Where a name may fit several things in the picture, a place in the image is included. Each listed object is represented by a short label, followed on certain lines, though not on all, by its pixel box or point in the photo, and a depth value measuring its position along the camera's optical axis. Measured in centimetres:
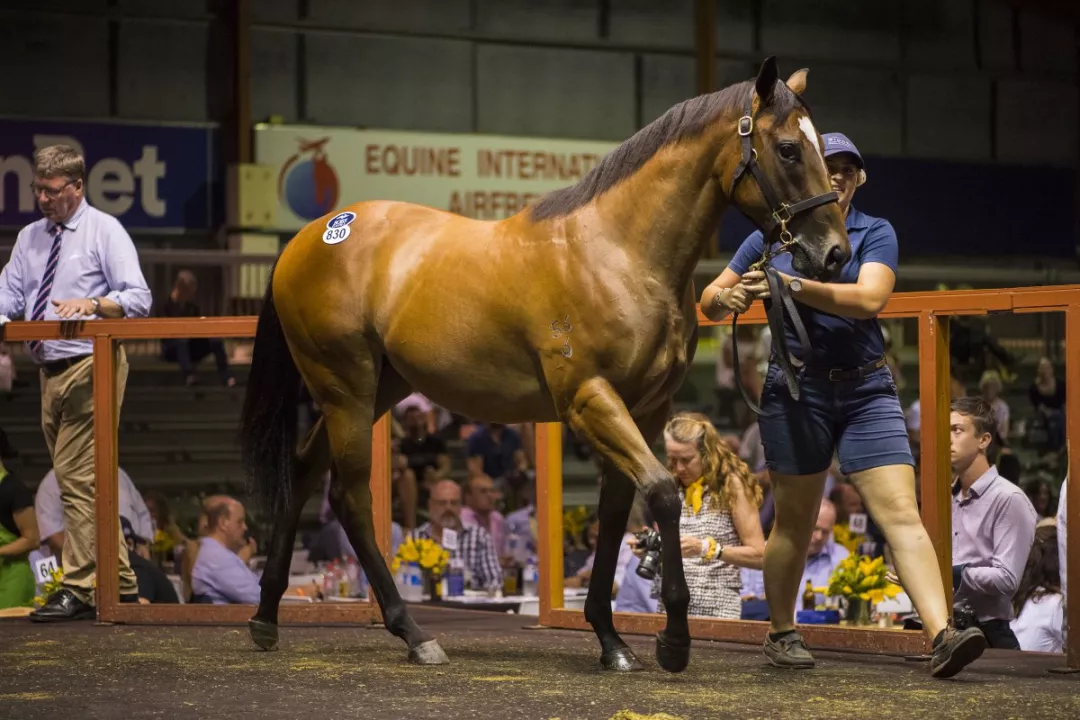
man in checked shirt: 1900
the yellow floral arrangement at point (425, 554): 1737
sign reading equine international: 3237
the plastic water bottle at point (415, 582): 1778
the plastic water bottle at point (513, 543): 2144
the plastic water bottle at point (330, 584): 1745
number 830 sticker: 1093
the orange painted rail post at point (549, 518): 1243
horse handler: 909
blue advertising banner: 2970
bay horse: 905
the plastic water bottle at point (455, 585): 1794
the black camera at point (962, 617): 1027
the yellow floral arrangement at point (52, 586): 1340
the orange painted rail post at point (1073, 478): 969
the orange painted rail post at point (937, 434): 1031
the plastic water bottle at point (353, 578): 1752
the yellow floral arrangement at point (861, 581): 1277
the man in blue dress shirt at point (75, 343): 1305
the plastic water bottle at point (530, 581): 1936
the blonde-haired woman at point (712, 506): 1214
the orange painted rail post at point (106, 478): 1282
